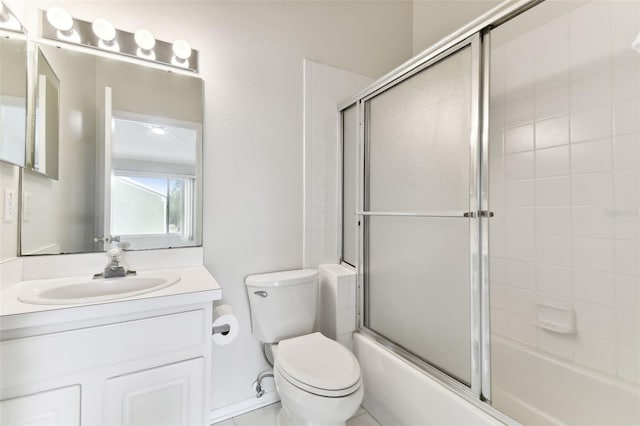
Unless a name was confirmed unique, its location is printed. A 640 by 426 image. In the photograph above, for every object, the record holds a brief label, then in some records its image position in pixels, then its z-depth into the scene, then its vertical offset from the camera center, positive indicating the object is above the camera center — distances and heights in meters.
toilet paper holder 1.31 -0.54
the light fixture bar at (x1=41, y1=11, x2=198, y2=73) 1.19 +0.79
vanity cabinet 0.79 -0.49
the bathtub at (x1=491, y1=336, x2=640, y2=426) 1.18 -0.83
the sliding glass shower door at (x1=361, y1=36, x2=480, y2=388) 1.10 +0.01
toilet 1.09 -0.65
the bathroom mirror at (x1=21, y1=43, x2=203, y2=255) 1.19 +0.25
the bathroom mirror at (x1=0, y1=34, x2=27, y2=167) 0.98 +0.43
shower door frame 1.02 +0.00
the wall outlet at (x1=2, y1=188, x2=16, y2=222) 1.02 +0.03
